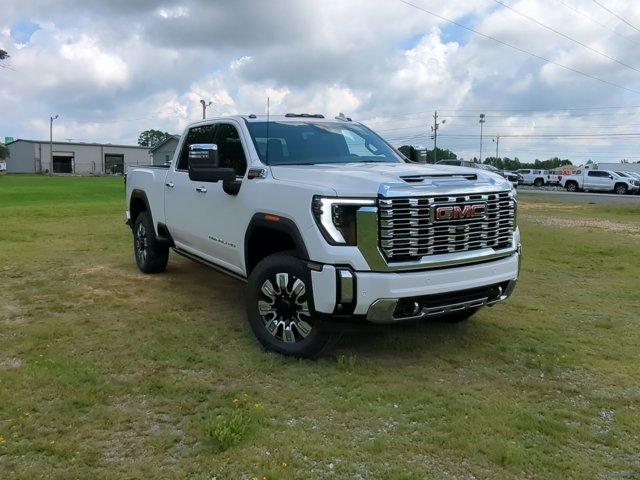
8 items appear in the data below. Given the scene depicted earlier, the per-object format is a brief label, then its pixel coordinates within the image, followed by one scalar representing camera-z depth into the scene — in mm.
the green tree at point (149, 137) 144838
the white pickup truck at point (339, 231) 4090
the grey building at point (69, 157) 91312
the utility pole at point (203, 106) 49031
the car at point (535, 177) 49425
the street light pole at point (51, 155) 81075
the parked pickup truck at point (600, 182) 38812
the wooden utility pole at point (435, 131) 72688
